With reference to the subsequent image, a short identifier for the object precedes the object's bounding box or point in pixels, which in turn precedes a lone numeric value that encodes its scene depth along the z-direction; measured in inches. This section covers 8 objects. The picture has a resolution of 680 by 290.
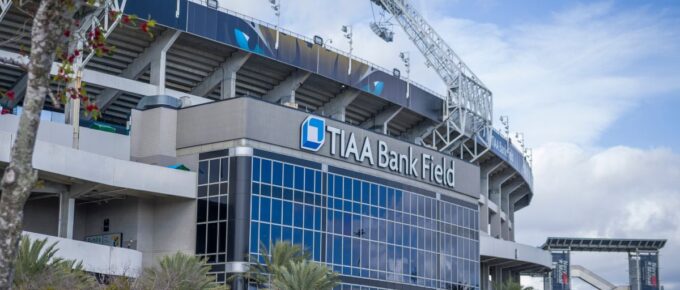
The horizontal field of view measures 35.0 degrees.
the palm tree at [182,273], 2078.0
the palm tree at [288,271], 2215.8
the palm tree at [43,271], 1759.4
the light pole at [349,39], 3223.4
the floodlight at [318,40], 3131.4
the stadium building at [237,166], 2514.8
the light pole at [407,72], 3481.8
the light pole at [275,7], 2977.4
